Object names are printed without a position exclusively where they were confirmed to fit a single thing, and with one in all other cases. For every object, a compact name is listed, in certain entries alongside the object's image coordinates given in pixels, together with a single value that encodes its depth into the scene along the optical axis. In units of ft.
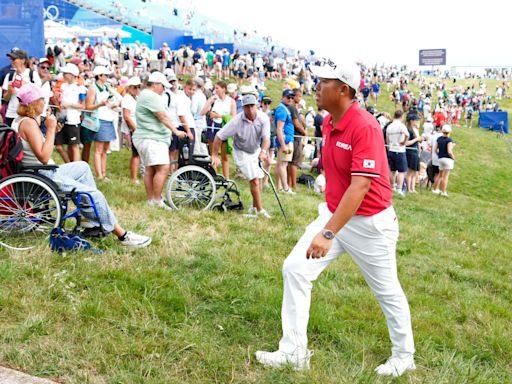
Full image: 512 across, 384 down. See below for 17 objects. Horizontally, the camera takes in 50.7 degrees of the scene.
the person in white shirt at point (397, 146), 40.98
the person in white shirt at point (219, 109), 34.37
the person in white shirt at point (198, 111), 35.11
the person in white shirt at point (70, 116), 27.96
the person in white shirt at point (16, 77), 25.54
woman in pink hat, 16.21
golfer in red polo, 10.37
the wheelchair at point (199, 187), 24.75
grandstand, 126.31
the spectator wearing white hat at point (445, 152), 45.83
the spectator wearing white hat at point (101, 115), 28.96
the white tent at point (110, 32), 104.80
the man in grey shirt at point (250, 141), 24.23
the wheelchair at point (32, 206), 15.84
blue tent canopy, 120.67
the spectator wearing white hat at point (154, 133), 23.62
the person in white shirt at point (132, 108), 29.73
